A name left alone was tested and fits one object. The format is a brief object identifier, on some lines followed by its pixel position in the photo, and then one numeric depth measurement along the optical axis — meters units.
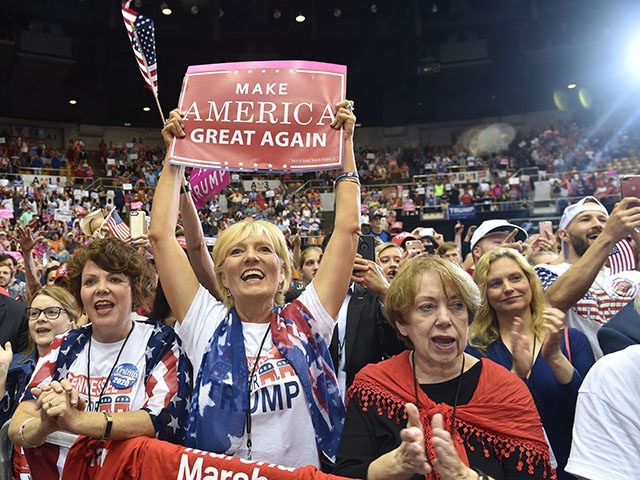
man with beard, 2.69
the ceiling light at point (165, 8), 19.22
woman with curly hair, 1.83
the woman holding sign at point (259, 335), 1.84
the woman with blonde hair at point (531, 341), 2.12
